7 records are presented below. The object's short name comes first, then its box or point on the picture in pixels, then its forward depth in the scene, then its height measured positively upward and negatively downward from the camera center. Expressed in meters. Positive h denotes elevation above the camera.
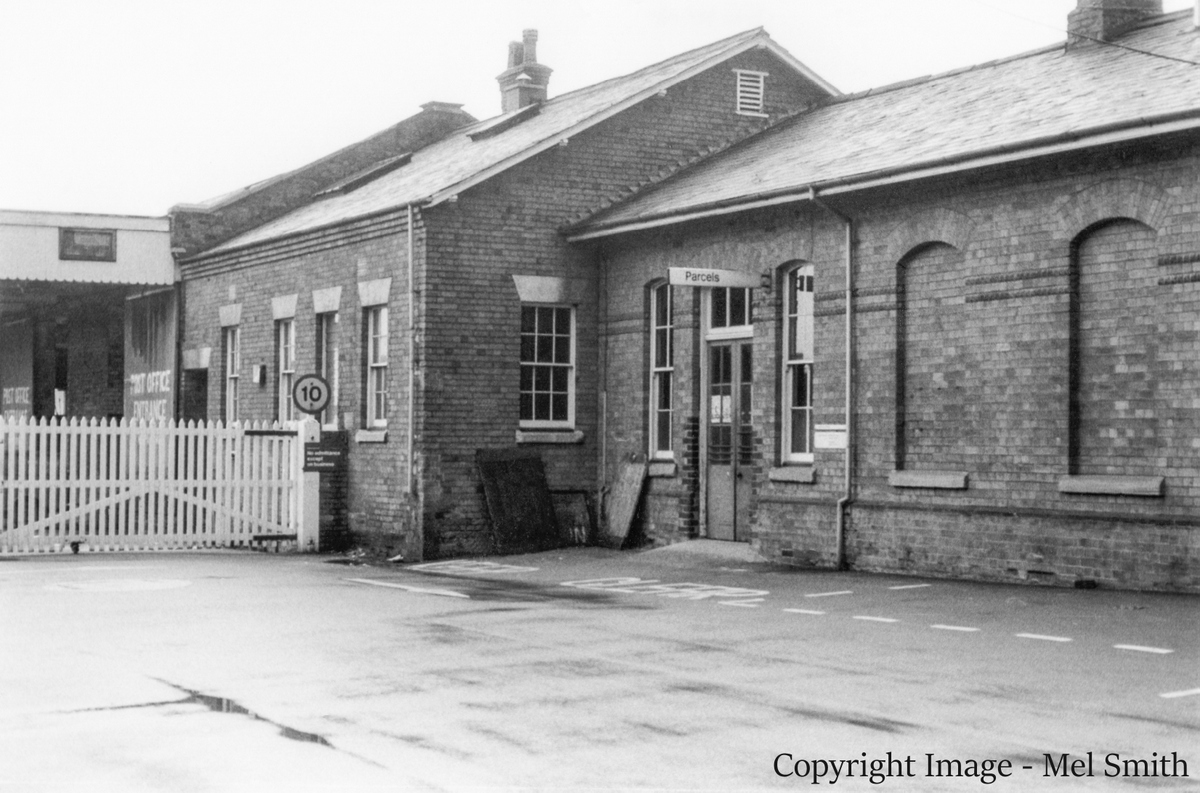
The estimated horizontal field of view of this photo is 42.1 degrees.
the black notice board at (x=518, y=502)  20.16 -1.04
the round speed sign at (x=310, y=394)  20.84 +0.35
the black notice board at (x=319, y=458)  20.89 -0.51
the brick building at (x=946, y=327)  14.19 +1.05
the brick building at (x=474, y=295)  20.17 +1.75
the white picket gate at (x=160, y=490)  19.52 -0.93
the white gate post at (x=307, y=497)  20.95 -1.04
